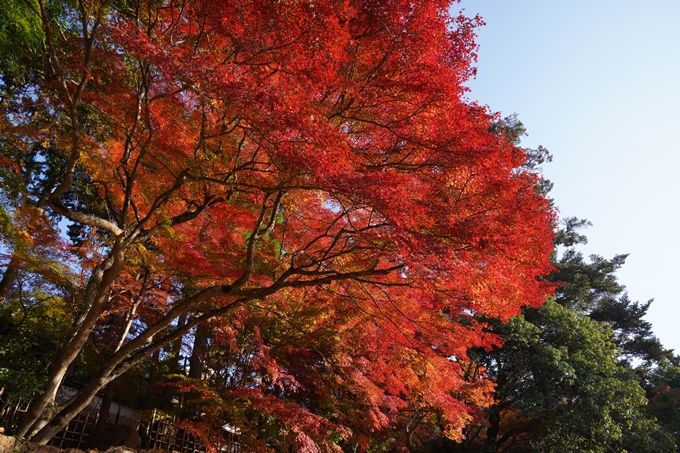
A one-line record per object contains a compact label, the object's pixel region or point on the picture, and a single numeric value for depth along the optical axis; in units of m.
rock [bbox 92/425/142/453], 9.39
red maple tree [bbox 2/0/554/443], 4.92
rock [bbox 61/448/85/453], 5.64
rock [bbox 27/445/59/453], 5.26
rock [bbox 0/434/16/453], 4.88
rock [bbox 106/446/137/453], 6.40
